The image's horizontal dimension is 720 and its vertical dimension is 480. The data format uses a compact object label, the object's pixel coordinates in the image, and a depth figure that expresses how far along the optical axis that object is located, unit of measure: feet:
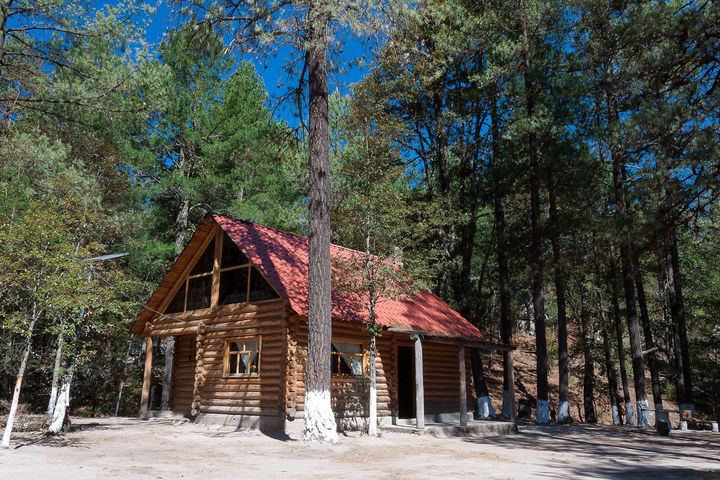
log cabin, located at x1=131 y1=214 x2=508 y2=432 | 46.37
